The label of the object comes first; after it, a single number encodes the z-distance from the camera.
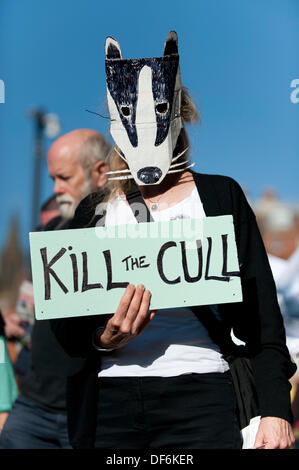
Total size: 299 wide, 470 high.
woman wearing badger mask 4.72
